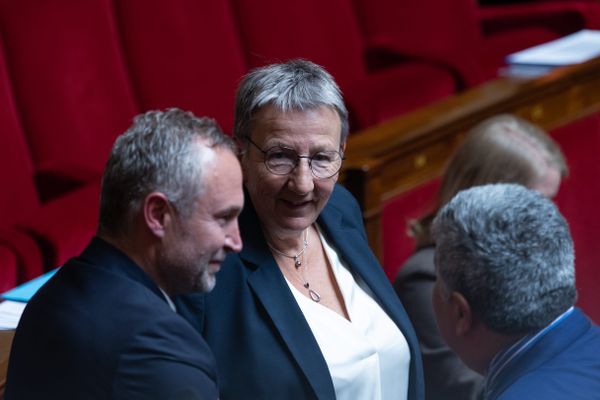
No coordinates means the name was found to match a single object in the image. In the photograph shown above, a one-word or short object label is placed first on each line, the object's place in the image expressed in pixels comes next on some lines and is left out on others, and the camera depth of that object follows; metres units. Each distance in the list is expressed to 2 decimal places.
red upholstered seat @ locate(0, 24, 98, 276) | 8.19
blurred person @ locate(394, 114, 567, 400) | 8.01
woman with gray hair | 7.49
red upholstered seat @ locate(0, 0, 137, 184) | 8.72
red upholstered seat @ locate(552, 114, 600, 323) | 8.85
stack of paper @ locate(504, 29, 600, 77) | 10.21
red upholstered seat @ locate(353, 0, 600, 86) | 10.89
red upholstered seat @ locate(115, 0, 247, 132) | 9.07
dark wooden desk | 8.57
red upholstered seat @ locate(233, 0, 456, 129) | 9.71
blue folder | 7.71
